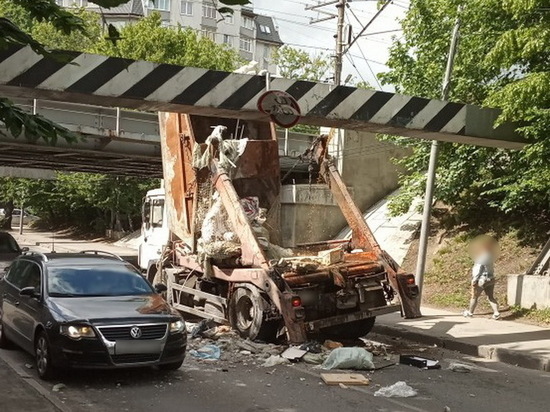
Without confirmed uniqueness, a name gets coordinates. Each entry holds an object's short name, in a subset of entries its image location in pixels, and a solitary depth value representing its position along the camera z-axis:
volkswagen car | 7.57
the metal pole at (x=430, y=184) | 13.77
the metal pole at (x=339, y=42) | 24.89
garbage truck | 10.04
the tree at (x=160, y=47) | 39.94
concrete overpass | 21.34
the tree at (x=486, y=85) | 12.00
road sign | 9.72
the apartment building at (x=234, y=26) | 80.88
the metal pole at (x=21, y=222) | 49.47
